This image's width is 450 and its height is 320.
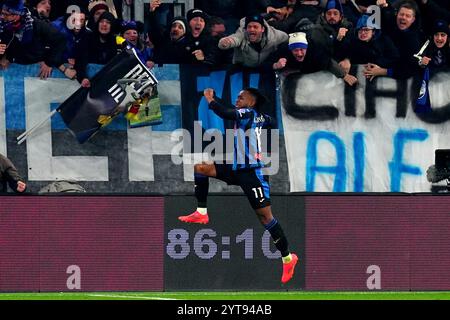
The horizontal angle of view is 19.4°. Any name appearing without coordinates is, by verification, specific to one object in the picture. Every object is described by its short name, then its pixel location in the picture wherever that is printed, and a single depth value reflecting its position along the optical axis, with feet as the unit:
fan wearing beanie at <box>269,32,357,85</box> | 70.74
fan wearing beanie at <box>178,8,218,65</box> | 70.44
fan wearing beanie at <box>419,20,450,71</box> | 70.95
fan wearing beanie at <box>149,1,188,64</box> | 70.64
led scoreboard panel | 61.72
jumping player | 61.93
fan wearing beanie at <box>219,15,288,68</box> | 69.87
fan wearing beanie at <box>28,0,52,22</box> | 71.15
